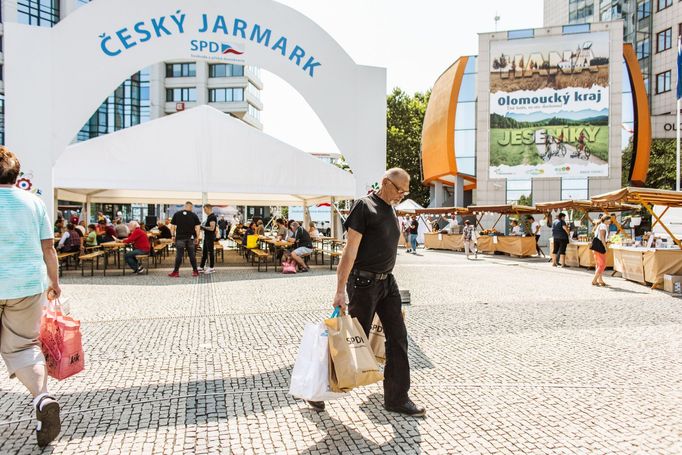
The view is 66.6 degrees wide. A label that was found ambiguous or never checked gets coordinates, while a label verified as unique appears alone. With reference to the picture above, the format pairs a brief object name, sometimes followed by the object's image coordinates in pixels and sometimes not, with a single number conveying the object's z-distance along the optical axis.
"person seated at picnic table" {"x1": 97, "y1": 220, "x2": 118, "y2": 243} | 14.03
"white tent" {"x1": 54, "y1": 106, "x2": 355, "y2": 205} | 11.93
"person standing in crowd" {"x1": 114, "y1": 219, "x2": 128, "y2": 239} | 15.48
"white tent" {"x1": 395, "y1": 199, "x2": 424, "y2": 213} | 32.08
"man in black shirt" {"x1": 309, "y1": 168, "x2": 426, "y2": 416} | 3.60
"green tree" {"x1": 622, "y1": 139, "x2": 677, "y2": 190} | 38.59
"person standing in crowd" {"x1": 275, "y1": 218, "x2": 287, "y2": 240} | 15.60
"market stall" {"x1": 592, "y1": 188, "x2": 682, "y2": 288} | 10.79
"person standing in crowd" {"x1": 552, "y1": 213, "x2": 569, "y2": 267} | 16.48
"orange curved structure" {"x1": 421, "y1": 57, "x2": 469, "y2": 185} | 36.56
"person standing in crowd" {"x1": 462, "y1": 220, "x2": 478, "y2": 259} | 20.84
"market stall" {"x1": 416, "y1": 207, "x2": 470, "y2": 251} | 25.20
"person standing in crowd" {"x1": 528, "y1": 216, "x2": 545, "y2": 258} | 21.23
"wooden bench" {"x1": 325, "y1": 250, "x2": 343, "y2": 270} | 13.40
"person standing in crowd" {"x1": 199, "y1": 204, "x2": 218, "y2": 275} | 12.62
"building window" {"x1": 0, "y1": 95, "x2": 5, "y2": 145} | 38.97
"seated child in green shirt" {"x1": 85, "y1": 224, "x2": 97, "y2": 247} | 13.91
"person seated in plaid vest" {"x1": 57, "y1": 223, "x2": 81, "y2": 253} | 12.49
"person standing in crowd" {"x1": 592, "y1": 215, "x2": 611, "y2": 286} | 11.29
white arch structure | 12.00
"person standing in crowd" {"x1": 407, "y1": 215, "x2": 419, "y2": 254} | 23.44
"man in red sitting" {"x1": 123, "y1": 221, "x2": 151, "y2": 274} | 12.43
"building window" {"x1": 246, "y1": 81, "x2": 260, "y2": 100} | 59.51
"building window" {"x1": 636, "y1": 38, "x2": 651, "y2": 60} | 45.53
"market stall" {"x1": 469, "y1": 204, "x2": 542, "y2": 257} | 20.80
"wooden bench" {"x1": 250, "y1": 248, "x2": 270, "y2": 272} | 13.18
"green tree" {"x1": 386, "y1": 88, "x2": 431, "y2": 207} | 49.81
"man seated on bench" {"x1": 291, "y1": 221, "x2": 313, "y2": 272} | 13.27
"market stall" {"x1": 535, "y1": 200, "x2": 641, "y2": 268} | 15.72
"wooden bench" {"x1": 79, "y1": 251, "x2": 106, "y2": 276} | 11.67
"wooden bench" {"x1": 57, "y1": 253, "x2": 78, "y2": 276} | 11.82
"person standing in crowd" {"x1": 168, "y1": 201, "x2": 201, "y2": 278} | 11.67
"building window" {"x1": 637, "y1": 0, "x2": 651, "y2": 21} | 45.03
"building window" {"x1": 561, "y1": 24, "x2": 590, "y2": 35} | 34.16
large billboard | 34.16
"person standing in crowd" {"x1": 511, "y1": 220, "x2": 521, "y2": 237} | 22.98
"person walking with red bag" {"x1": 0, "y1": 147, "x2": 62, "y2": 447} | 3.10
